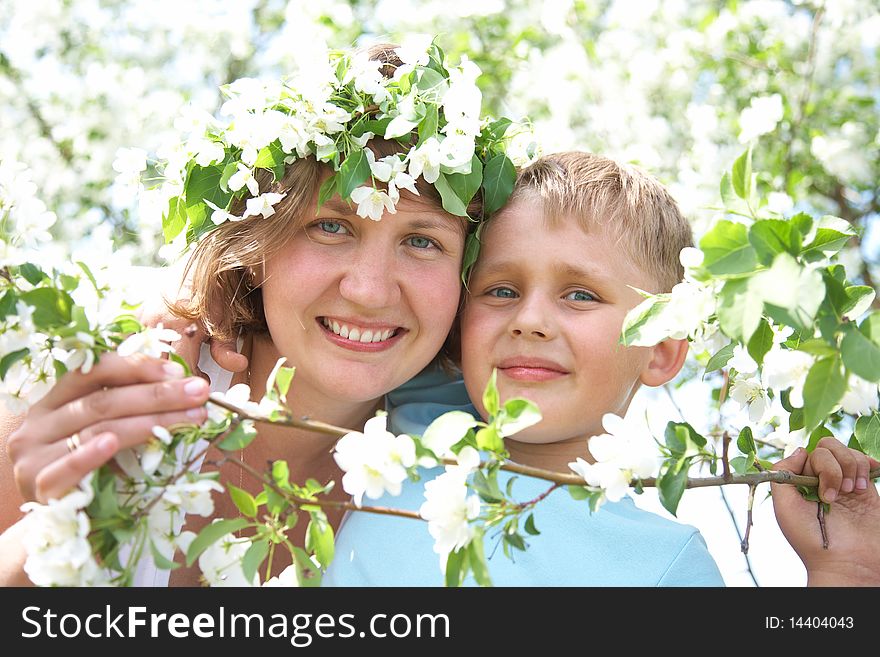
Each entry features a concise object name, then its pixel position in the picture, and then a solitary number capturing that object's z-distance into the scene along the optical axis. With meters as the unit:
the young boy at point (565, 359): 1.58
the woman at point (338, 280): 1.68
